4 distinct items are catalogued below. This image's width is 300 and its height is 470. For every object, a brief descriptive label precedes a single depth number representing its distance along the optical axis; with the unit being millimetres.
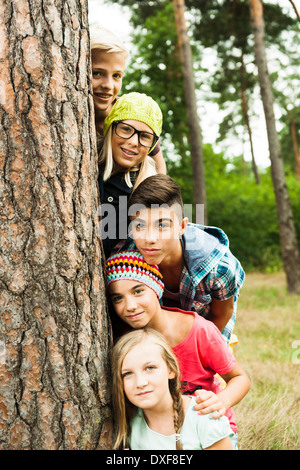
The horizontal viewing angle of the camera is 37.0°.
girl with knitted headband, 2025
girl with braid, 1808
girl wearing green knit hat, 2295
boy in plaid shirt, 2252
